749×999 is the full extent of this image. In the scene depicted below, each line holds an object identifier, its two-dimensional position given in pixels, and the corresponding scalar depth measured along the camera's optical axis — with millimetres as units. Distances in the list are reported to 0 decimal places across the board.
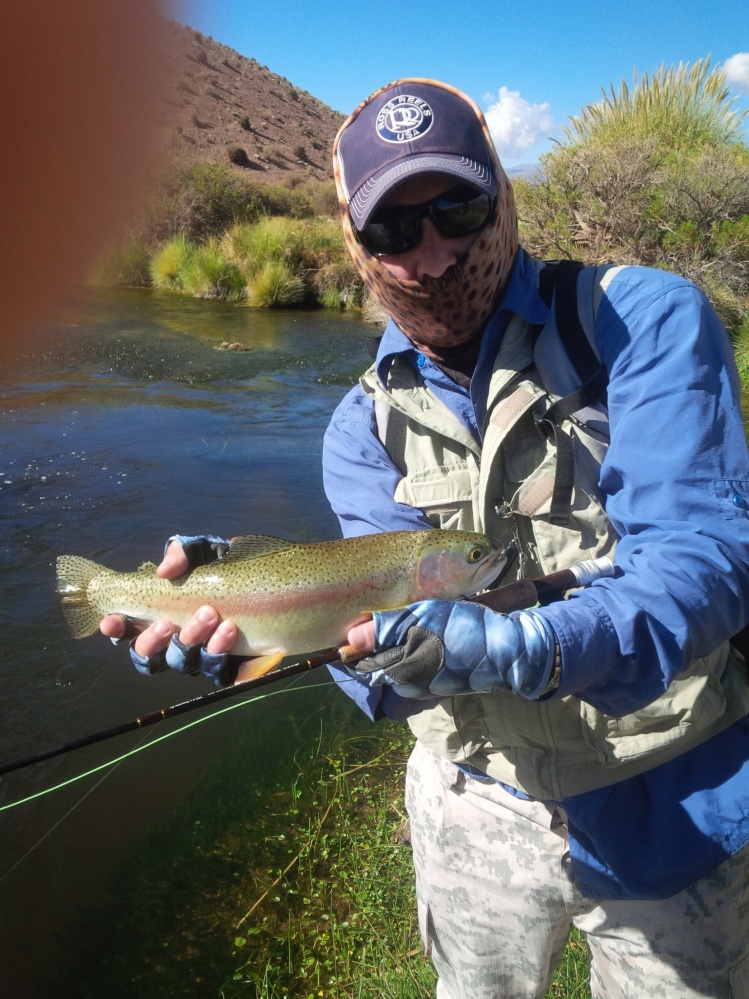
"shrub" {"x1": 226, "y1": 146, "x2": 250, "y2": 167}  47216
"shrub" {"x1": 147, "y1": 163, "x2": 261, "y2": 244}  24609
